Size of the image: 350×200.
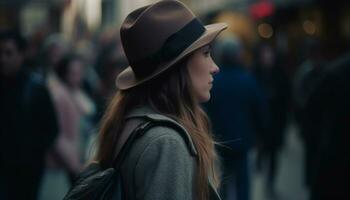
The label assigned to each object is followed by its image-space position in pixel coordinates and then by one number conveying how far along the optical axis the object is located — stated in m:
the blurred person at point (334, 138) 5.38
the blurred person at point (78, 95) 7.11
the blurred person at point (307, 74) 10.93
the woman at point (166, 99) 2.74
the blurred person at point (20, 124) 5.73
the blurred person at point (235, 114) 7.54
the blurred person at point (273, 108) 11.33
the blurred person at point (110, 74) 7.48
